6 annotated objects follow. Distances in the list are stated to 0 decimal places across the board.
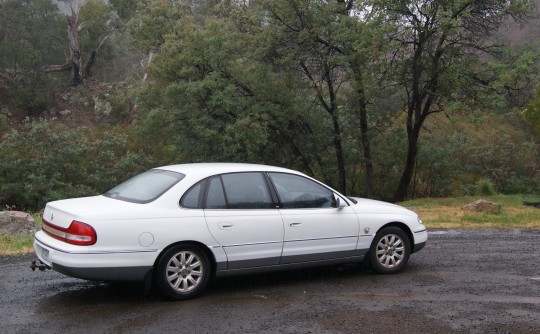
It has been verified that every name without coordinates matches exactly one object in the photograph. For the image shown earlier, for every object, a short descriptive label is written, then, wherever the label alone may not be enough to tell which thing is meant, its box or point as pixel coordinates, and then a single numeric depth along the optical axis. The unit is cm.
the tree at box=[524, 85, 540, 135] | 2138
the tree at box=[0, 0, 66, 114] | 3666
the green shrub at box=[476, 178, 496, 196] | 2443
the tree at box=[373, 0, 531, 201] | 1861
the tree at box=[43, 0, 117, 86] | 3966
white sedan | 608
